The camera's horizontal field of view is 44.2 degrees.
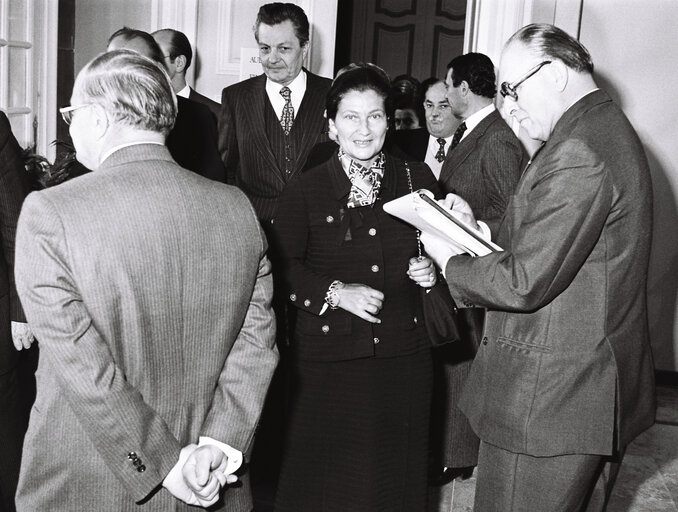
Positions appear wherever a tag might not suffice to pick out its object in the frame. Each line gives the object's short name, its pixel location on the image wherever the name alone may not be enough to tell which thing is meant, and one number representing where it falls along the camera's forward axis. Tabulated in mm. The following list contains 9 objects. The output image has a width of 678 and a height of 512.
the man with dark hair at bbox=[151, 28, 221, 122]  5062
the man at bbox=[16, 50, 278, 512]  1610
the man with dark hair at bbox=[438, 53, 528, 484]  3631
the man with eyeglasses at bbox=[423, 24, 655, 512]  2008
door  7754
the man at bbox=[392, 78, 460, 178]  4617
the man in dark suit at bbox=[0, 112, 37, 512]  2787
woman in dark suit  2746
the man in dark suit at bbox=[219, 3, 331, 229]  4266
